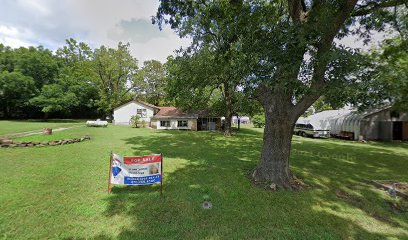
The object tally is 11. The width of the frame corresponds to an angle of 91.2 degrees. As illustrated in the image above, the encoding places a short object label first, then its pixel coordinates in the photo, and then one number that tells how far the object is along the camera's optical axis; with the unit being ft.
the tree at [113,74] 132.36
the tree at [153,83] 156.53
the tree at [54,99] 113.19
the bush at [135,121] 105.29
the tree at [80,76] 130.93
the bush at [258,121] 138.22
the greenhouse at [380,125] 77.10
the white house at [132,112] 116.98
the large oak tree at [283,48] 17.67
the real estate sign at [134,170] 19.22
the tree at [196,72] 30.76
